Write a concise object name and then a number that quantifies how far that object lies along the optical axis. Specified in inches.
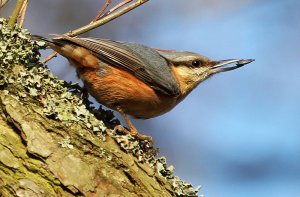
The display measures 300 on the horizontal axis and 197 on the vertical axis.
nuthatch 262.8
